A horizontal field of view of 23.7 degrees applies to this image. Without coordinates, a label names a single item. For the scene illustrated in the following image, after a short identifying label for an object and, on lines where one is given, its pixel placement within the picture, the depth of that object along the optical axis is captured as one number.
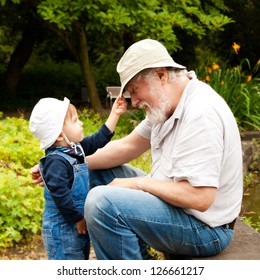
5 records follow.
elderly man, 2.88
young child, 3.18
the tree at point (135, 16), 9.20
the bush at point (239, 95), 8.52
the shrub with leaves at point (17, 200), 4.33
